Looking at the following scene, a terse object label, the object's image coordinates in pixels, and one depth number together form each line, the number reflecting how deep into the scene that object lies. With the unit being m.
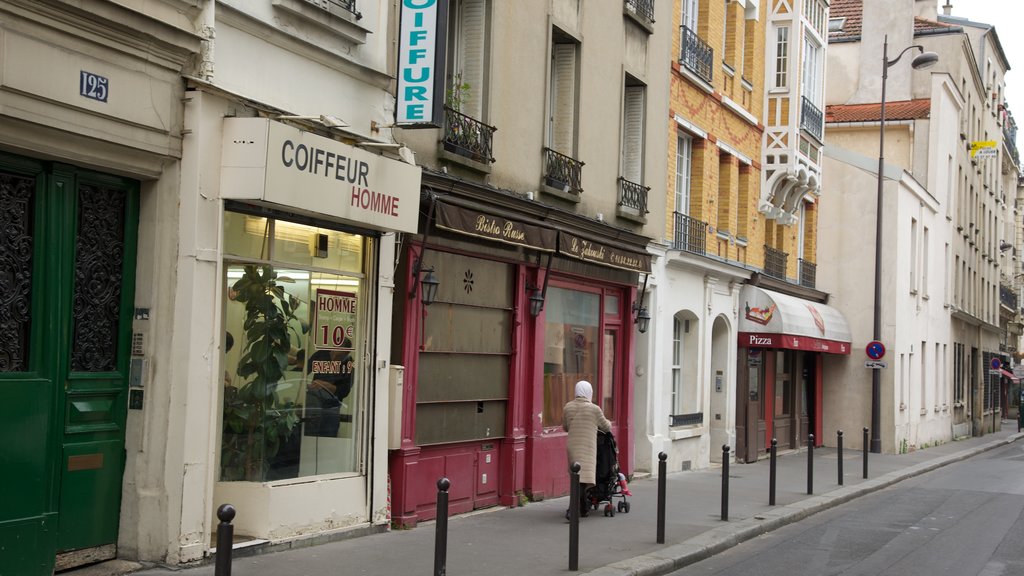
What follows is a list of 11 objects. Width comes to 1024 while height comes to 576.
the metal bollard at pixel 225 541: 5.32
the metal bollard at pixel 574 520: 9.63
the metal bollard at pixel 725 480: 13.41
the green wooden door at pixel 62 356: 7.61
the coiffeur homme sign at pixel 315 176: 9.00
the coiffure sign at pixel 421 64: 11.03
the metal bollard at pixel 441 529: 7.59
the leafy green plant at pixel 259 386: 9.84
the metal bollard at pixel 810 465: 17.03
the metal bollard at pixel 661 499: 11.52
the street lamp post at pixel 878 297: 27.80
